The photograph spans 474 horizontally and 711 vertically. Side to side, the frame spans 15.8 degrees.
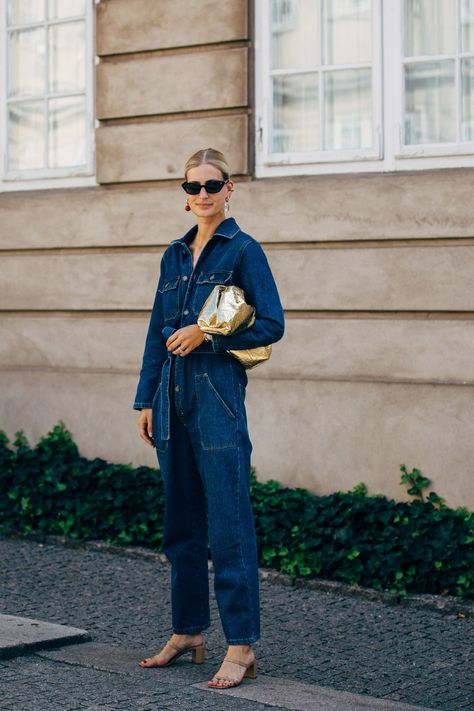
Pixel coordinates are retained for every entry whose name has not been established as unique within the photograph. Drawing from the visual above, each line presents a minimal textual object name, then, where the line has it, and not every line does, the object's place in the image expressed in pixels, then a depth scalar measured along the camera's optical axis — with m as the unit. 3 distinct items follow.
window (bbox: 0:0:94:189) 11.92
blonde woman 6.70
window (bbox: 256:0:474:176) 10.10
